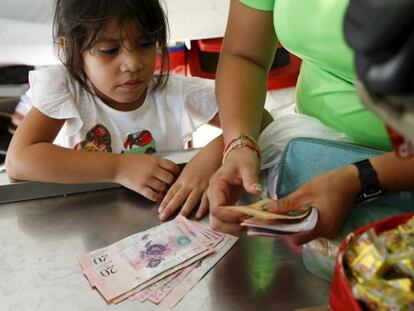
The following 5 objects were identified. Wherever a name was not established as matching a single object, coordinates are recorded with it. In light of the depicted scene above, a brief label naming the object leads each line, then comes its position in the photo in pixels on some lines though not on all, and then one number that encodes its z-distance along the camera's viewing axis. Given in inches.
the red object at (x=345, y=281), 21.2
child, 41.6
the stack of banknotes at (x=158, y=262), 29.9
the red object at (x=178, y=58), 94.7
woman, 30.1
